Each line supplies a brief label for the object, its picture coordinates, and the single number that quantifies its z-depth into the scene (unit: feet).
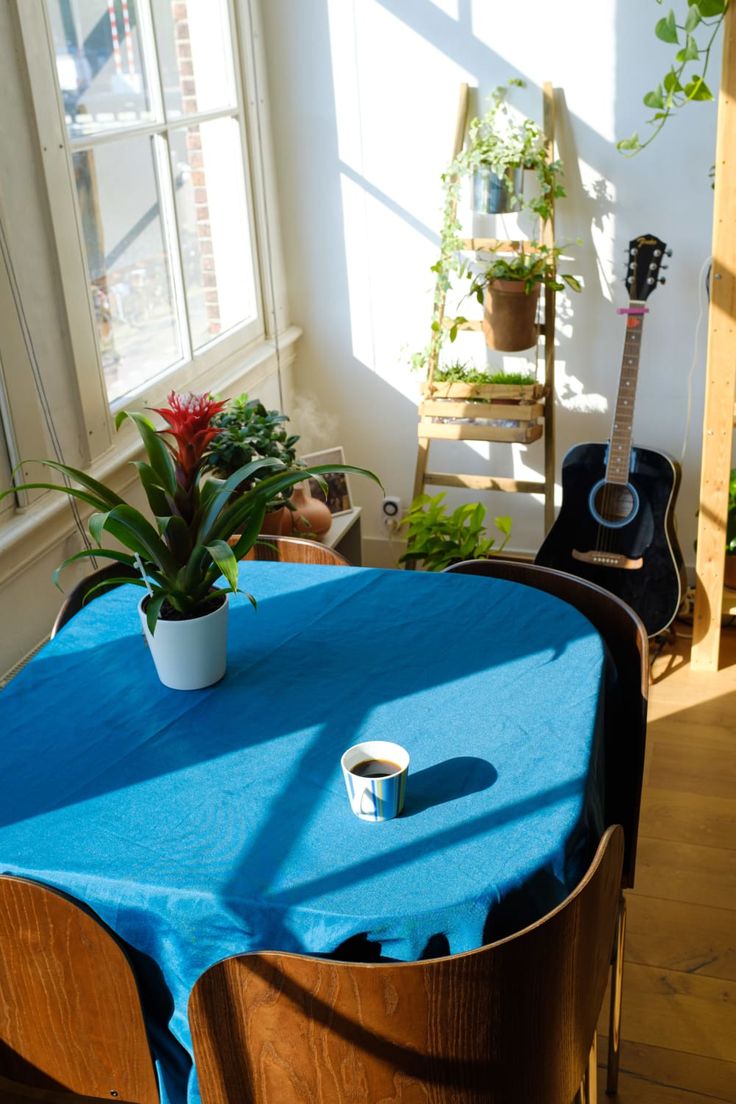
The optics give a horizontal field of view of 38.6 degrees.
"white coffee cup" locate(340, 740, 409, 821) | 4.77
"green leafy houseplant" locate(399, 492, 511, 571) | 11.31
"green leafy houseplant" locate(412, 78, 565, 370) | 10.70
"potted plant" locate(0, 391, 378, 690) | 5.70
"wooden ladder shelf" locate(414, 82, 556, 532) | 11.12
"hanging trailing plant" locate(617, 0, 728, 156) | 9.27
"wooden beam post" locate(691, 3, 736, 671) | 9.29
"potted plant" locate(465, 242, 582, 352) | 10.80
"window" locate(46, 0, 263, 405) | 8.88
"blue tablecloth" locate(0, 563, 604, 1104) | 4.44
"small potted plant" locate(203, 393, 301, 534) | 8.73
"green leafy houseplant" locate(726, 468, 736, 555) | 10.88
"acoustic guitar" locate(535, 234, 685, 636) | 10.68
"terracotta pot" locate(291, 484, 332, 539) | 9.85
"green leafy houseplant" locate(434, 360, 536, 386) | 11.35
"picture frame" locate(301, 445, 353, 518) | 11.30
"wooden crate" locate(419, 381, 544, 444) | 11.14
